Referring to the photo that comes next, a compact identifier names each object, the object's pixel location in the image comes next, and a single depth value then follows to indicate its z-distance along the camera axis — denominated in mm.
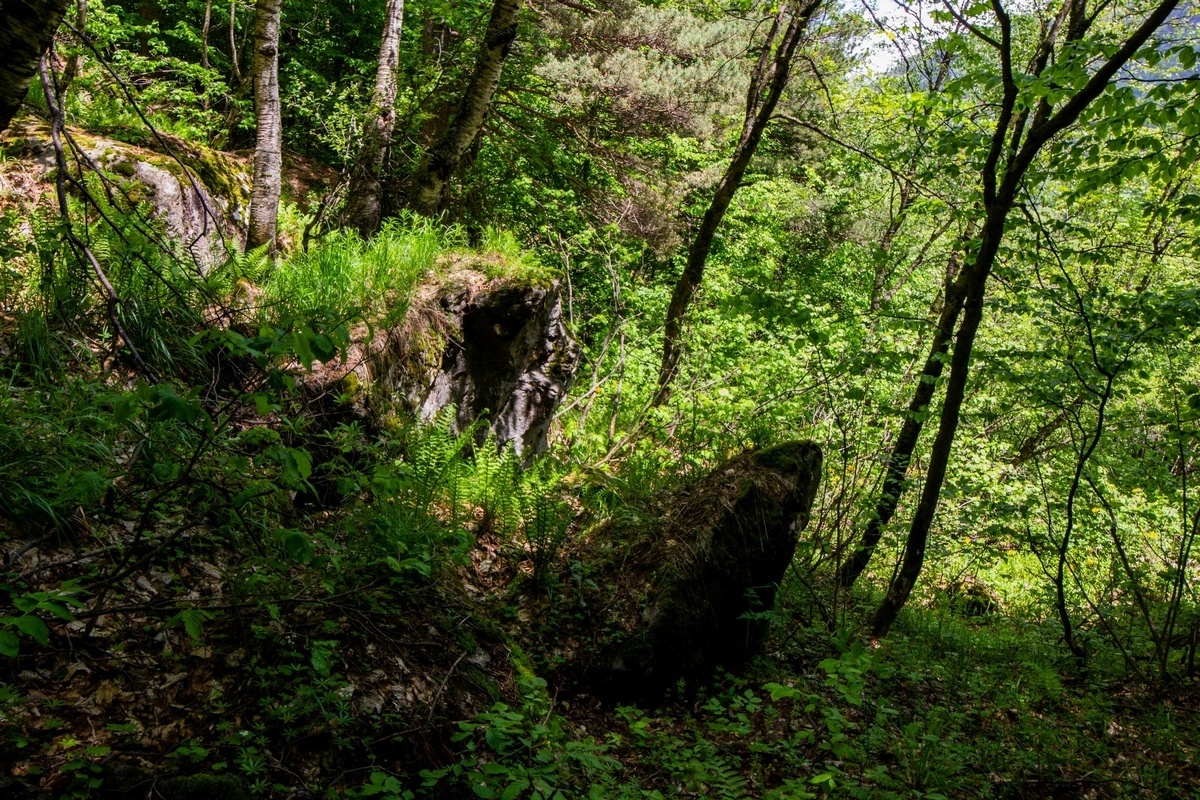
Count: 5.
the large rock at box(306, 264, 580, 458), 5379
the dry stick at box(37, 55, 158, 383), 2193
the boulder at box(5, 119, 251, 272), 5094
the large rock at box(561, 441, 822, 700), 4340
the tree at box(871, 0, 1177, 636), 4258
